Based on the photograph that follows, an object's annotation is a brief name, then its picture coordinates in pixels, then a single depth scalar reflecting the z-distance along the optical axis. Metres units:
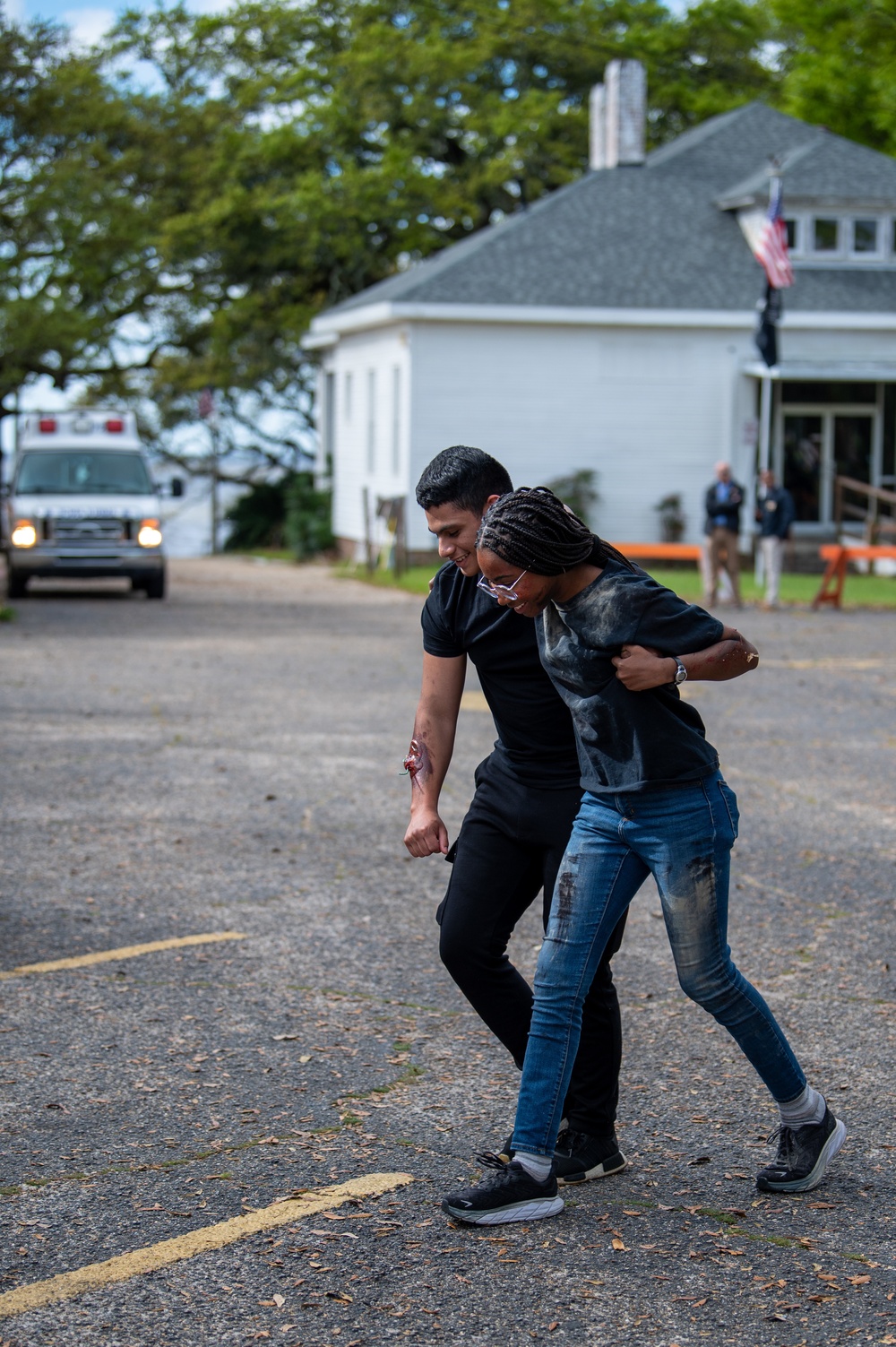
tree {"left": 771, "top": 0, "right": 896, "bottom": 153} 38.94
